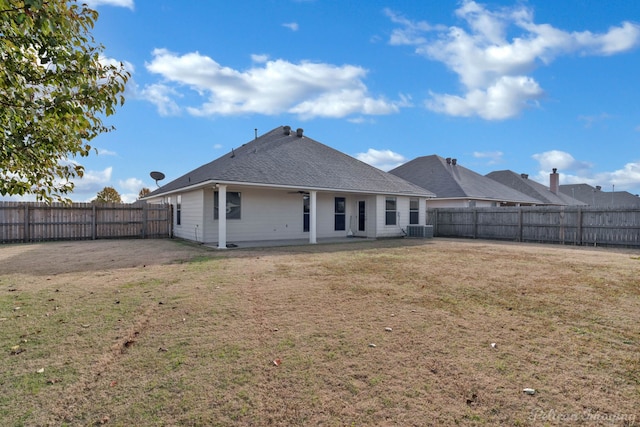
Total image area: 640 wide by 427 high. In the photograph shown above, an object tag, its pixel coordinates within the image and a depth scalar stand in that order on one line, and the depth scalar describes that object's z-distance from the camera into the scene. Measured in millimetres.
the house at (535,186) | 31641
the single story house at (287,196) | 13976
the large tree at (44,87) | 3030
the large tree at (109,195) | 32469
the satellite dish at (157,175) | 19312
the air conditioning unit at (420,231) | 18219
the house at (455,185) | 23328
